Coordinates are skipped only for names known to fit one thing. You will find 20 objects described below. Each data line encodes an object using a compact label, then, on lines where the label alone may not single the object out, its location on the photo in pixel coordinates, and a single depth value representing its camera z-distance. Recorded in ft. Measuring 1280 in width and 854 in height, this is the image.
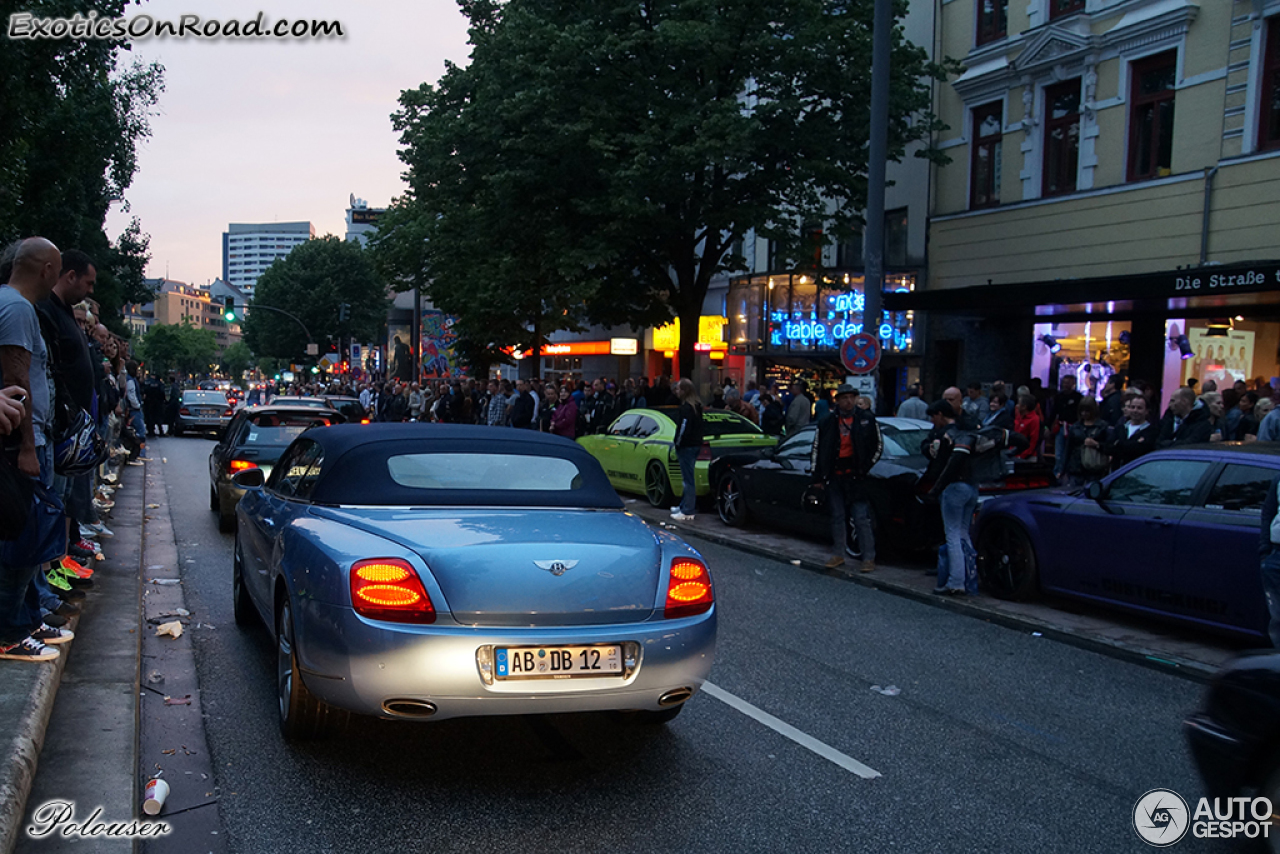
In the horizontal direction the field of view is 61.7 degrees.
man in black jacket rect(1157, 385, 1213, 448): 35.70
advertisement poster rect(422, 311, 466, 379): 121.29
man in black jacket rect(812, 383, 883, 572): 33.50
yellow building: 56.29
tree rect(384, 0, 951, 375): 66.13
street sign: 44.98
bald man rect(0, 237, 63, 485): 16.33
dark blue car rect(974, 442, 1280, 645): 23.27
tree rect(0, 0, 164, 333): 43.80
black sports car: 34.24
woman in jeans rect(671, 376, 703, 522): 44.96
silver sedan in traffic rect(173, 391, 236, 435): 109.09
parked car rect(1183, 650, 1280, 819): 11.98
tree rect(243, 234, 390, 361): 267.59
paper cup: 13.30
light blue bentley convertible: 13.69
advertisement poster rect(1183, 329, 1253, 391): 59.36
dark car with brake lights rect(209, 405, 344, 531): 38.68
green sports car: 49.32
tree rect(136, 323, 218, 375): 486.38
